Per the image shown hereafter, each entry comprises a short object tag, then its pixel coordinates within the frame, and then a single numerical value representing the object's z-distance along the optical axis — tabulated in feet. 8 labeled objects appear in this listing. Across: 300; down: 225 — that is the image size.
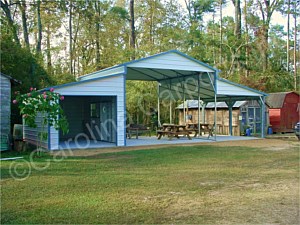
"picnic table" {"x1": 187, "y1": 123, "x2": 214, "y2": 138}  55.06
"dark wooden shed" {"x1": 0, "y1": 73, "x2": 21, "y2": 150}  41.13
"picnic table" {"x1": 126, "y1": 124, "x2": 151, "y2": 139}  54.95
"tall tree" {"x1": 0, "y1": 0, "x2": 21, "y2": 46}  58.82
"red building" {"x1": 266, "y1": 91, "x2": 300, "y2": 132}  69.97
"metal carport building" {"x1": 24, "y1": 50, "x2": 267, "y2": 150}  41.60
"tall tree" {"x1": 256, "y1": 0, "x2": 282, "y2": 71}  94.53
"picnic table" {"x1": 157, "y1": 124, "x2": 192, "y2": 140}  51.81
